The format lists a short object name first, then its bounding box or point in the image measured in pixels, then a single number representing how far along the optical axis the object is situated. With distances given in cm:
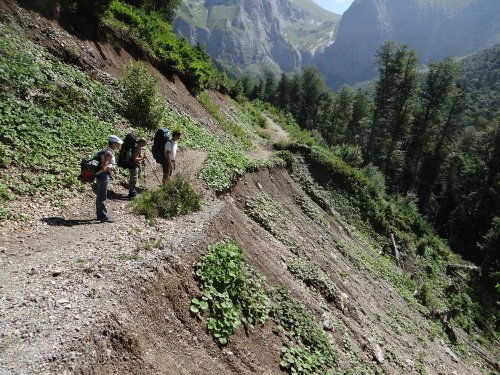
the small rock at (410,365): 1174
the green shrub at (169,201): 910
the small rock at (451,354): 1563
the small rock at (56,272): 584
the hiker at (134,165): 1055
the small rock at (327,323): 941
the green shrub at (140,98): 1538
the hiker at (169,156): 1141
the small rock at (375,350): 1050
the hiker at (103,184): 859
